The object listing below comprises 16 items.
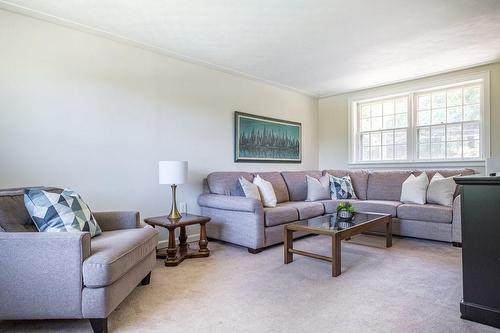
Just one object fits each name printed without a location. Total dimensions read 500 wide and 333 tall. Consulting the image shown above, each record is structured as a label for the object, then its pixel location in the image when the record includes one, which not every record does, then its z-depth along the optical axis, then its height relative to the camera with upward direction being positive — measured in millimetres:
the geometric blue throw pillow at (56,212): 1978 -311
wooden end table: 2898 -798
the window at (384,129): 5109 +679
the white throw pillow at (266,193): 3787 -335
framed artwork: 4551 +466
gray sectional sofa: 3359 -543
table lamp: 3074 -60
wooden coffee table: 2588 -591
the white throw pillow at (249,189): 3600 -271
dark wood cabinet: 1730 -492
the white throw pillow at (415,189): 3991 -315
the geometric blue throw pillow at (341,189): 4719 -354
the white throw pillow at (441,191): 3742 -310
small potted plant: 3277 -495
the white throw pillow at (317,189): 4594 -347
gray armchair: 1650 -625
